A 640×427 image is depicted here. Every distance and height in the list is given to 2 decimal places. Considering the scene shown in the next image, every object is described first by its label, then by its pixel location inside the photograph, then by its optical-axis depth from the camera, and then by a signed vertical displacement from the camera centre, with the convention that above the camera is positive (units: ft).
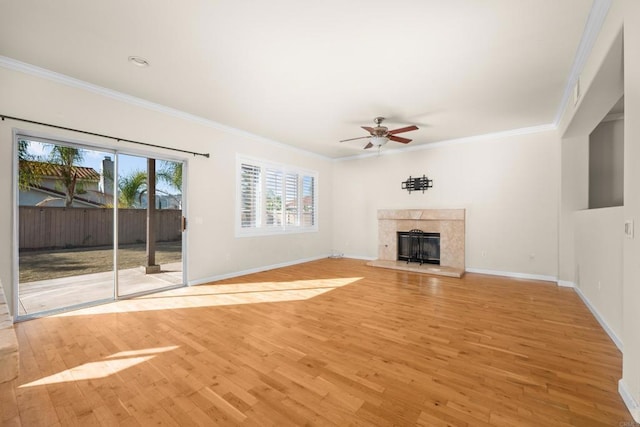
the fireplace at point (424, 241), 19.49 -2.11
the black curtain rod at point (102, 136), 10.22 +3.54
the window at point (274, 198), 18.80 +1.21
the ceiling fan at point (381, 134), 14.65 +4.45
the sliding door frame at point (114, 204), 10.12 +0.54
